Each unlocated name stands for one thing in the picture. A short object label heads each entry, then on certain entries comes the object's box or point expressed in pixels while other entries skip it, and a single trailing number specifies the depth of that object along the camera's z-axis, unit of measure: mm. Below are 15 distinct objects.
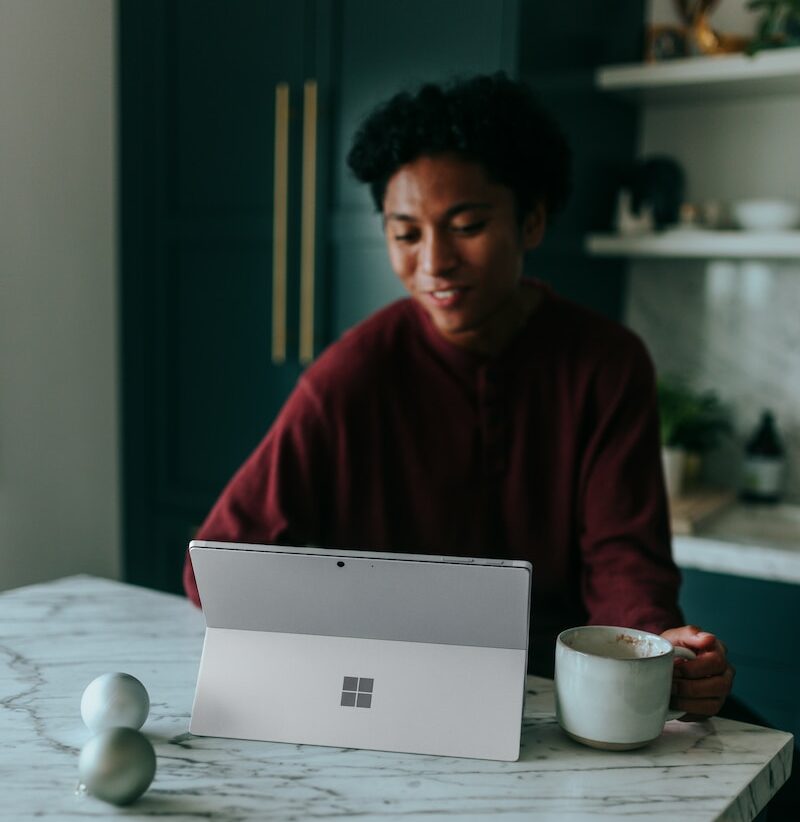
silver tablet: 927
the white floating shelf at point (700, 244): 2207
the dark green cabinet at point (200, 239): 2574
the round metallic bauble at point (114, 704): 937
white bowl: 2244
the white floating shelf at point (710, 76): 2154
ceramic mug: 906
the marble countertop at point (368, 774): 822
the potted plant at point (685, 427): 2332
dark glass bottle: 2395
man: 1408
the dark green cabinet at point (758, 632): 1970
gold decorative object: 2326
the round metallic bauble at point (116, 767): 803
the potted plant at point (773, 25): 2182
